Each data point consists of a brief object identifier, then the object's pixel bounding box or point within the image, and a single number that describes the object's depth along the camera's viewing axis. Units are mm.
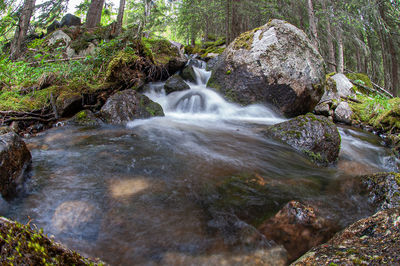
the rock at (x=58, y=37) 9516
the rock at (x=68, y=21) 13742
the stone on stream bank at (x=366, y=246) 1198
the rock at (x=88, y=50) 9312
